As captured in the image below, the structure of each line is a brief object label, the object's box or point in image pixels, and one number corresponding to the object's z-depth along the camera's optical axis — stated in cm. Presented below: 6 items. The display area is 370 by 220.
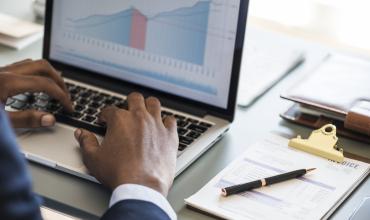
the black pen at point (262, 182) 115
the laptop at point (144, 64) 127
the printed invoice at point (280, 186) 113
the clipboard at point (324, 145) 125
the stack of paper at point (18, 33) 154
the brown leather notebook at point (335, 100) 131
